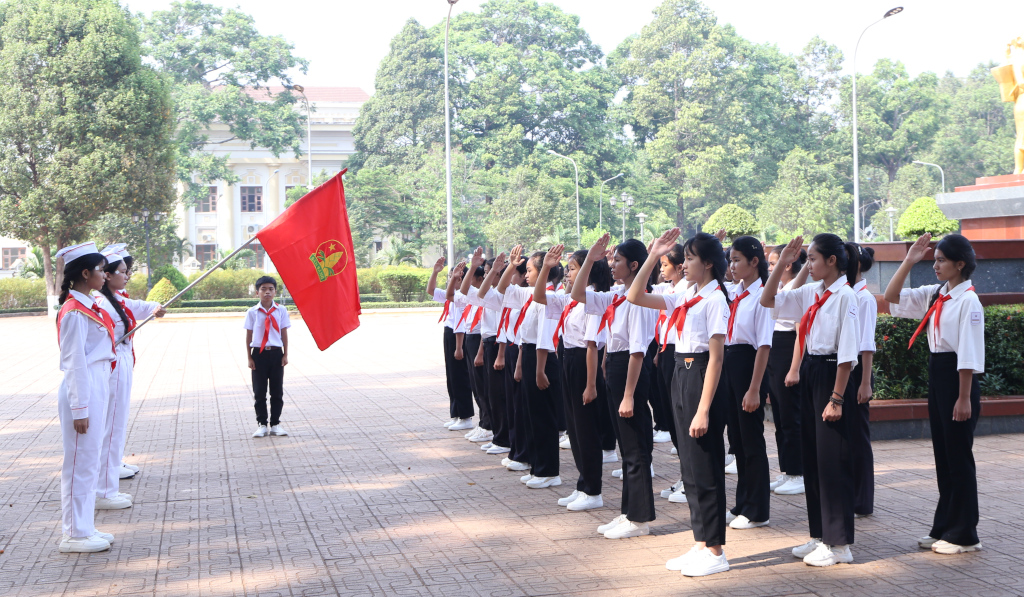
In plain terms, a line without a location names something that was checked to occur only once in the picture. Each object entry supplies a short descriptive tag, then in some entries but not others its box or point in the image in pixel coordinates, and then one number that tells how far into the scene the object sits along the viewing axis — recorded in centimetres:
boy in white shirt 836
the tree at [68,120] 3123
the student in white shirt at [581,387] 544
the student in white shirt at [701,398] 429
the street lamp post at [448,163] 2917
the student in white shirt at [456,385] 870
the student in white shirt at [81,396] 491
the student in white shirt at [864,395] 487
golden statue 1326
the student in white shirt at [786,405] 563
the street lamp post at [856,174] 2938
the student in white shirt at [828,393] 437
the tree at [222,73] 4909
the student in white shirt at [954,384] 445
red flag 614
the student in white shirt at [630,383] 493
